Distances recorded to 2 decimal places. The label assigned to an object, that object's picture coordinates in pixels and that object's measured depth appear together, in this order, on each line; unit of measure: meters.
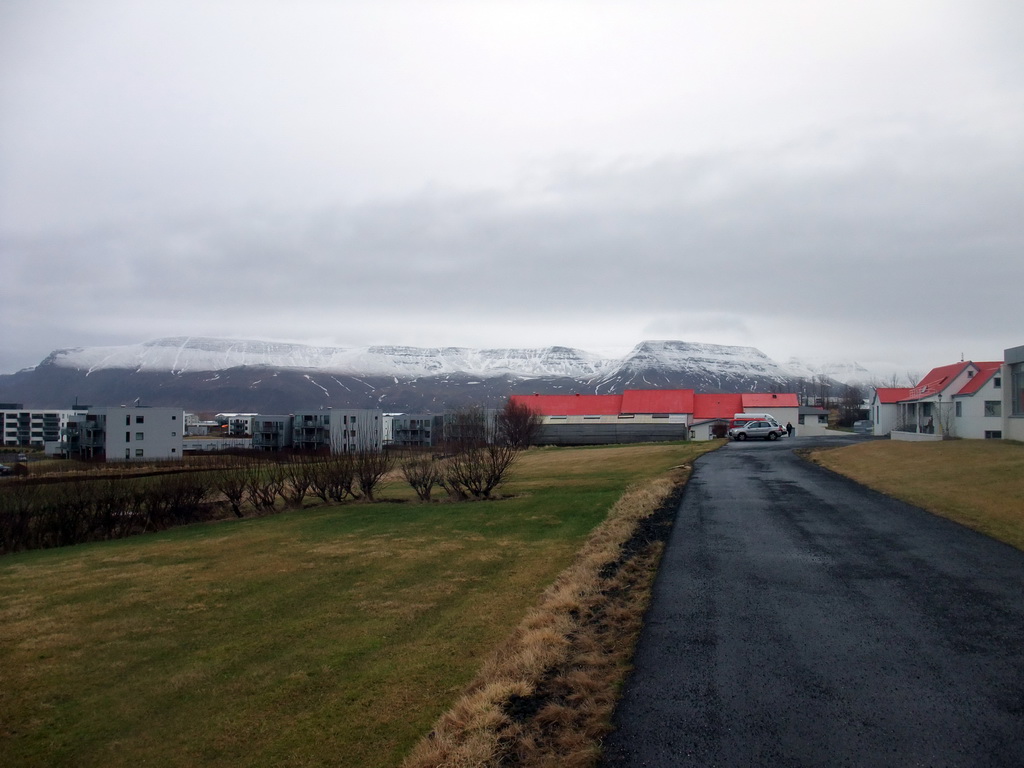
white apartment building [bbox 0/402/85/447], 144.25
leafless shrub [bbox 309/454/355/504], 28.12
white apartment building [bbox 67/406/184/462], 89.56
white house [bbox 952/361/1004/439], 42.00
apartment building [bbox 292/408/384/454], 96.88
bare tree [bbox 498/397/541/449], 67.12
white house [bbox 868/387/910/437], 65.50
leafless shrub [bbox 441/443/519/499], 26.45
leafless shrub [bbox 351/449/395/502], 28.48
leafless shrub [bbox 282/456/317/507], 28.55
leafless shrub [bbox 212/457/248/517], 28.38
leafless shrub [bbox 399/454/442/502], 27.00
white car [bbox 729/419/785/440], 52.56
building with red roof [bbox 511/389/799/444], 70.62
